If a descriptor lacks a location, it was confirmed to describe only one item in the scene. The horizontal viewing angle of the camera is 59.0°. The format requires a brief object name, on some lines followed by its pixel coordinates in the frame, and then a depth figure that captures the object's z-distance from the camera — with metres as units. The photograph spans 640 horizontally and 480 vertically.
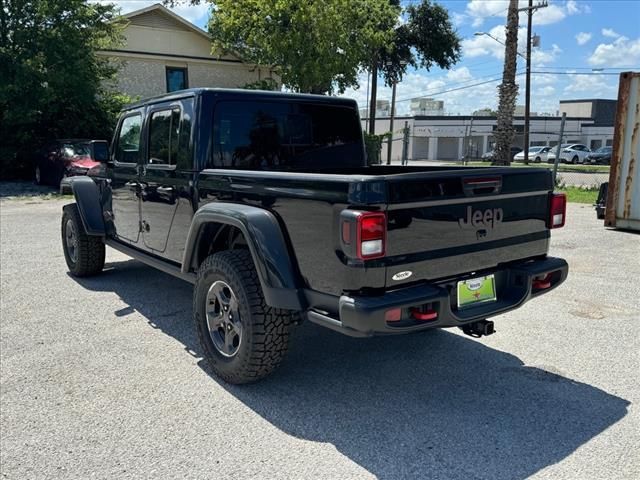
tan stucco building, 24.02
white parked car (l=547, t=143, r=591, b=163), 42.50
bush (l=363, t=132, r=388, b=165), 20.73
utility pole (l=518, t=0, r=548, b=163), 29.66
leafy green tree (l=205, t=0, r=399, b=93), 20.50
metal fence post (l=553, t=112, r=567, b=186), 13.20
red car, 15.73
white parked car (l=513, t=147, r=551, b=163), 41.69
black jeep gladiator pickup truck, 3.05
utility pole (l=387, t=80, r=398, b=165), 36.17
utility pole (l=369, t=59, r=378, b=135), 32.38
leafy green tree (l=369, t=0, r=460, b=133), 31.78
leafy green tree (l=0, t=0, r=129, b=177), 17.70
